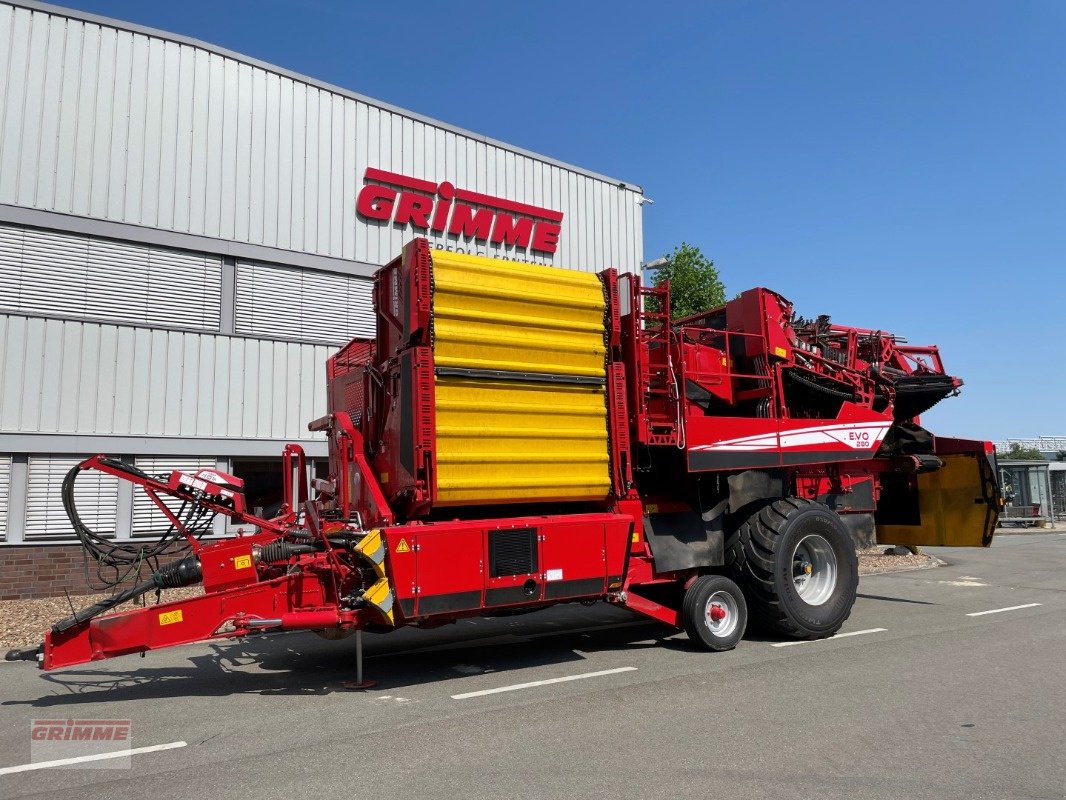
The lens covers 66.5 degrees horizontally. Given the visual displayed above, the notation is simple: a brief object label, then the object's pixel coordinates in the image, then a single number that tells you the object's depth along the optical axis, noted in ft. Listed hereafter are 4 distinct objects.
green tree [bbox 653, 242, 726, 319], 88.33
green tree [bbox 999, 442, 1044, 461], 196.30
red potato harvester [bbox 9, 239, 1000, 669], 22.03
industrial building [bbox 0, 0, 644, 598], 39.22
